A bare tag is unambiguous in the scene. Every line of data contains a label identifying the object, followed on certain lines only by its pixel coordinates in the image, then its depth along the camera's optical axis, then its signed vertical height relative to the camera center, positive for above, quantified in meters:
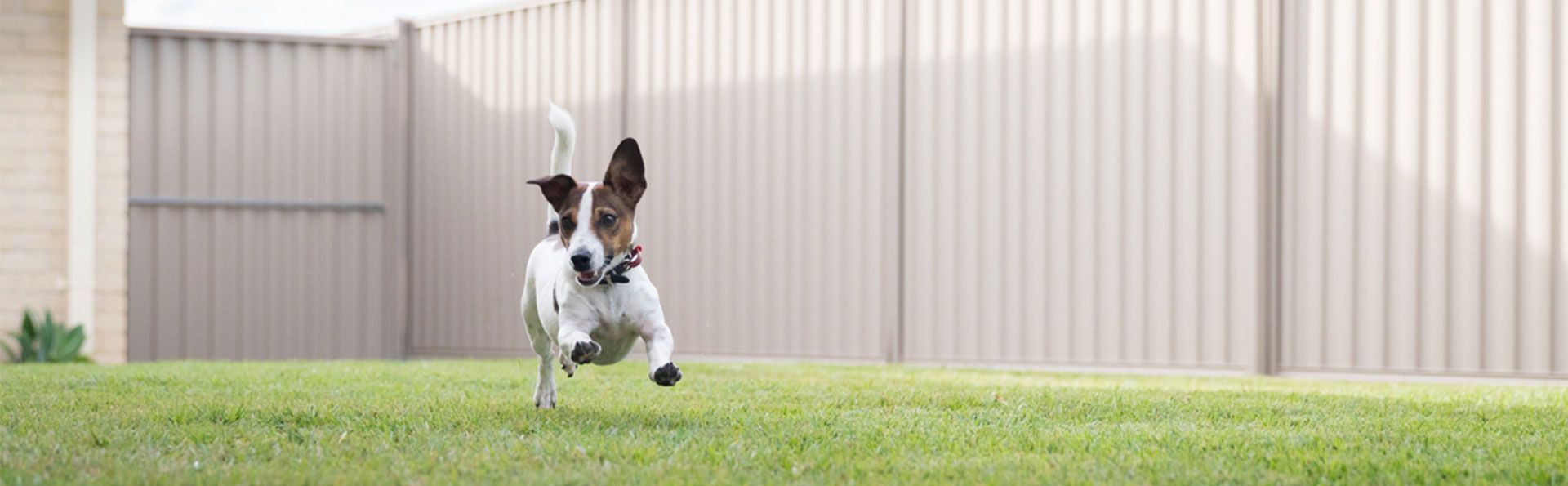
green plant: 11.02 -0.61
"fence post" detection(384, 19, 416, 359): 12.66 +0.45
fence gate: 12.02 +0.35
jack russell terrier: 4.75 -0.09
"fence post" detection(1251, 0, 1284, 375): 9.00 +0.35
